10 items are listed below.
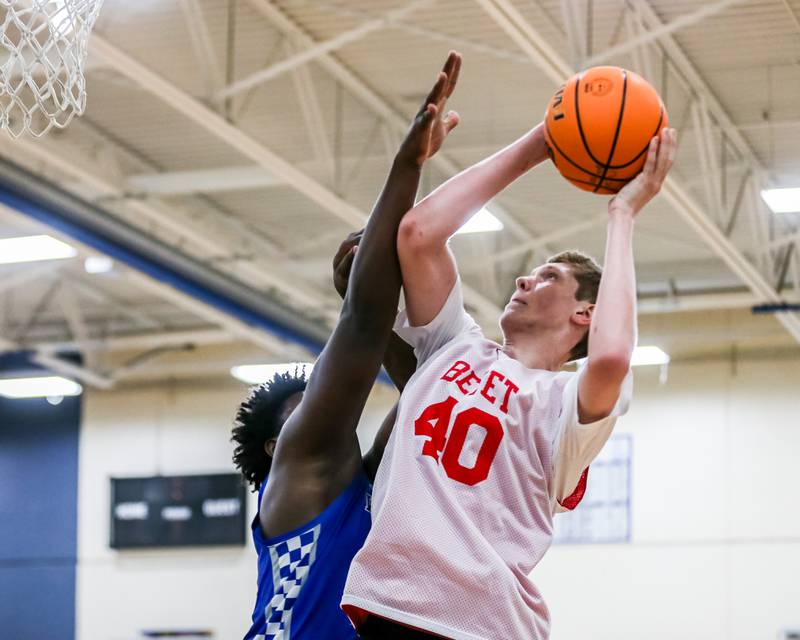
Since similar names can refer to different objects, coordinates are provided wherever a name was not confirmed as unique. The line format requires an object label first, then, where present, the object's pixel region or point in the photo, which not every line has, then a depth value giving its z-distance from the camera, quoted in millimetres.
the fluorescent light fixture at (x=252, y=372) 17031
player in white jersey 2848
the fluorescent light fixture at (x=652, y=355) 15898
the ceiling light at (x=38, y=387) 18156
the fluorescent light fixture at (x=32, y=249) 13922
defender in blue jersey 3074
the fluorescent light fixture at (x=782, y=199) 12422
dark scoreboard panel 17797
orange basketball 3074
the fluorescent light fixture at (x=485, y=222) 12383
